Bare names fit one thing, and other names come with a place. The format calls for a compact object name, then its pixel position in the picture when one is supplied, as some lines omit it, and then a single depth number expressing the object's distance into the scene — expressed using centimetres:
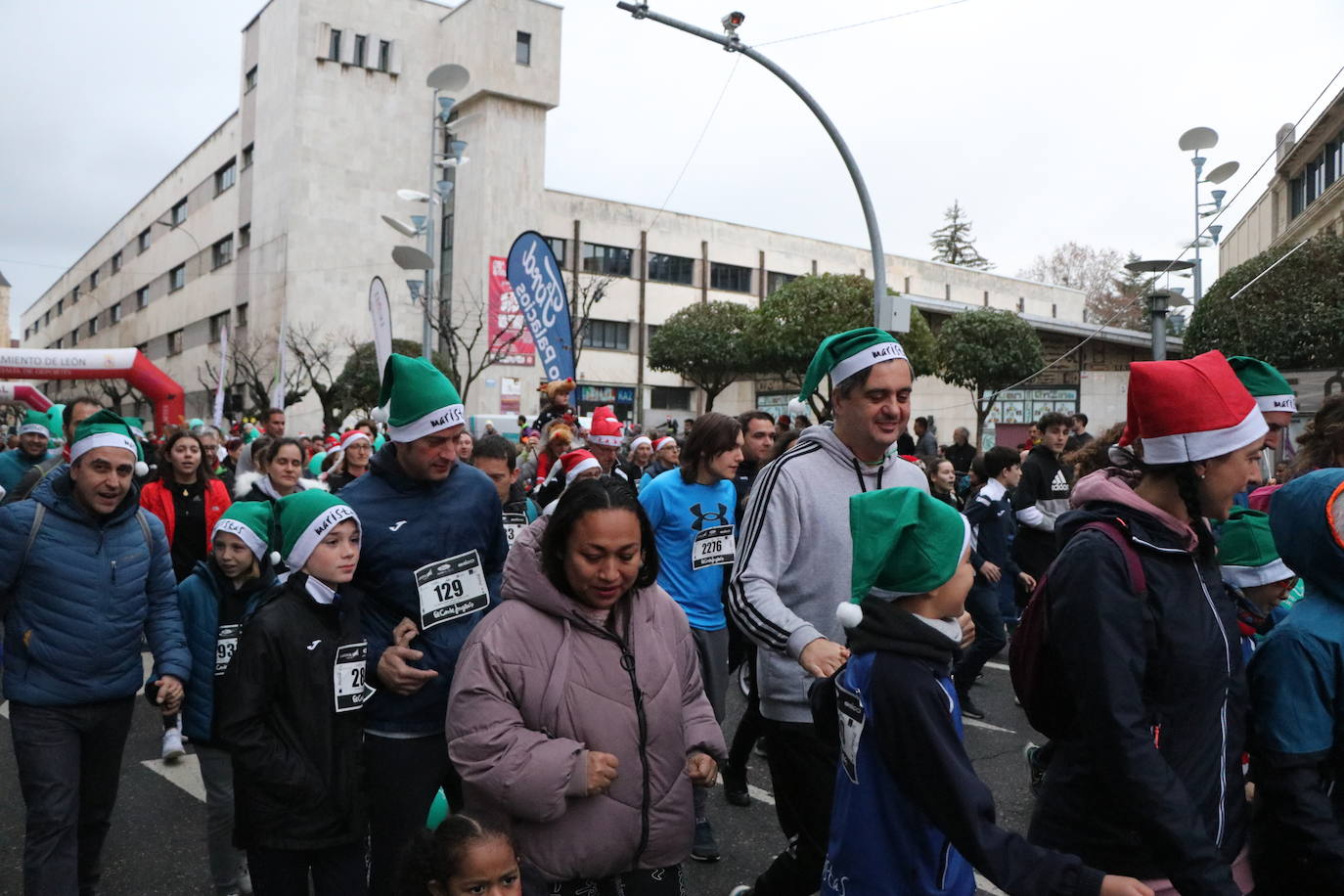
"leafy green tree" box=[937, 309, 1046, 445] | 3112
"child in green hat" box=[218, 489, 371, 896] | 318
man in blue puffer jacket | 380
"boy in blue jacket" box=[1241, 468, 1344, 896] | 235
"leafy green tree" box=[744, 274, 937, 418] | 3522
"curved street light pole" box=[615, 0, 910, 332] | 1144
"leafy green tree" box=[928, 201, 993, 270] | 8038
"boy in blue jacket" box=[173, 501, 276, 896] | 432
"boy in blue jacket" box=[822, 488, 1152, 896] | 210
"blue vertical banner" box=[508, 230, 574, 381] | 1006
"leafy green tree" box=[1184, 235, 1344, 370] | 2091
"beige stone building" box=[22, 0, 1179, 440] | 4488
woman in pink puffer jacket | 246
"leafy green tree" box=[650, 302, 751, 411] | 4125
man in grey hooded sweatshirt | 317
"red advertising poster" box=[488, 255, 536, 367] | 4000
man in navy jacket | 335
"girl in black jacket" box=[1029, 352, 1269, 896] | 210
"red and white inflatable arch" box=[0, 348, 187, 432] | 2822
